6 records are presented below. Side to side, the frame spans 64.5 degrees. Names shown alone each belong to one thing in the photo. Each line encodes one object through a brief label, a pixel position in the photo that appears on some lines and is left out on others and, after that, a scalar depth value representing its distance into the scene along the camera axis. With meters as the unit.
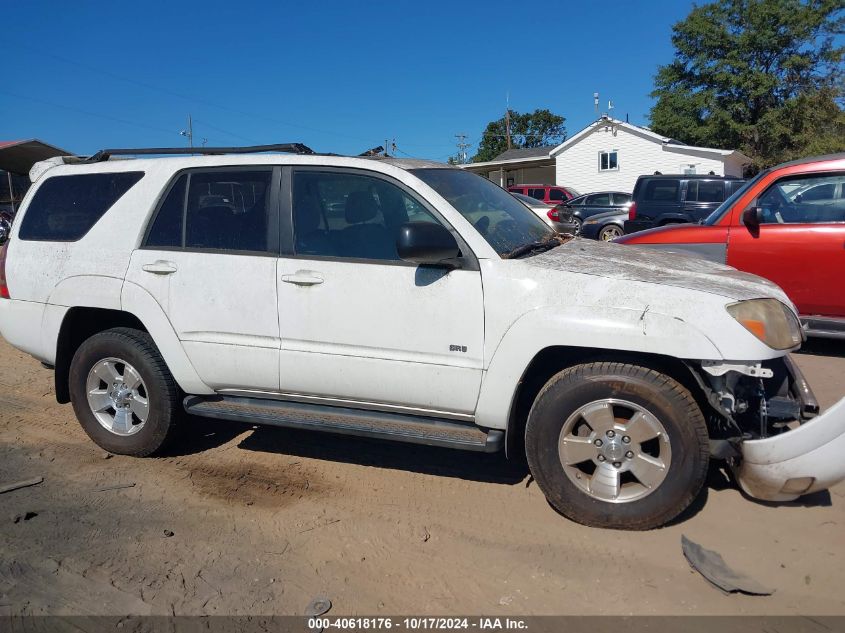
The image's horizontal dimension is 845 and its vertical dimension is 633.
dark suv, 14.27
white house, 30.92
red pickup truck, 5.73
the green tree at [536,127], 78.44
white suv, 3.13
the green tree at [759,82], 35.44
